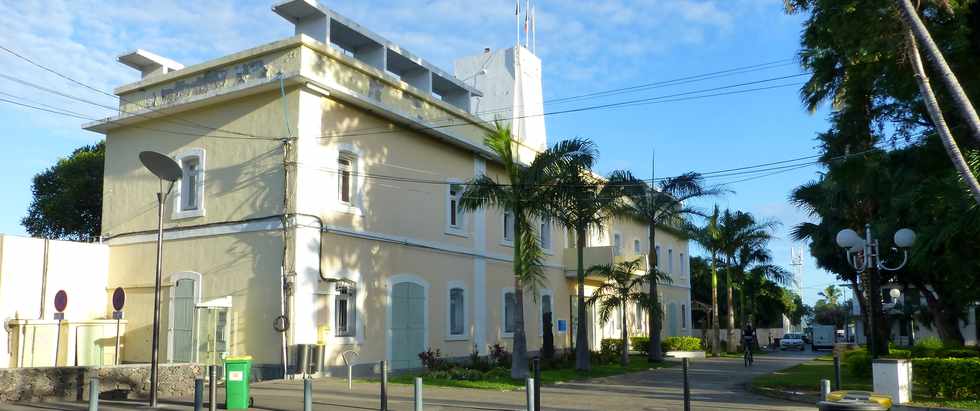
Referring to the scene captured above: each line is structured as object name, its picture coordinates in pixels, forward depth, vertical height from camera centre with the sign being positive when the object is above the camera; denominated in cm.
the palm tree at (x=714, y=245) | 3903 +358
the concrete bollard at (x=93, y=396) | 1075 -99
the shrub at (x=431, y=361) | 2227 -119
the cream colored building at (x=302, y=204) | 2061 +308
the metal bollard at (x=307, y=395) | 1150 -107
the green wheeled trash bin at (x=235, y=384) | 1358 -107
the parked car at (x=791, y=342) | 6325 -204
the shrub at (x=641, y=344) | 3772 -129
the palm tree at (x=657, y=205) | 2911 +396
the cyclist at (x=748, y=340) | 3118 -95
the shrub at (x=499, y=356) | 2495 -120
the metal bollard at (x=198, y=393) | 1082 -97
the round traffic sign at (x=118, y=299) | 1692 +40
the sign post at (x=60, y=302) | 1698 +35
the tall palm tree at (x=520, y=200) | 2048 +288
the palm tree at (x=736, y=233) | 4578 +452
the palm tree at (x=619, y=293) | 2858 +80
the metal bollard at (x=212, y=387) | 1172 -98
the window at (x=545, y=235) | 3300 +324
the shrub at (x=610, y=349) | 2939 -122
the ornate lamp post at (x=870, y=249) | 1644 +135
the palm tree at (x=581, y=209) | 2209 +293
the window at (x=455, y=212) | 2676 +338
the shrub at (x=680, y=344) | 3834 -131
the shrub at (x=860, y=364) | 2178 -131
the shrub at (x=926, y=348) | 2493 -106
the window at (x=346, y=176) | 2241 +381
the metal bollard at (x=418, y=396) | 1193 -112
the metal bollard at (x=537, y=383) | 1199 -97
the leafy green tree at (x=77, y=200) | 3675 +522
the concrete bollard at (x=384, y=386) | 1273 -105
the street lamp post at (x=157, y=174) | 1394 +261
